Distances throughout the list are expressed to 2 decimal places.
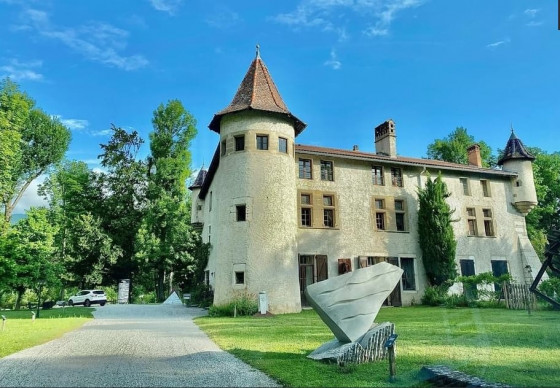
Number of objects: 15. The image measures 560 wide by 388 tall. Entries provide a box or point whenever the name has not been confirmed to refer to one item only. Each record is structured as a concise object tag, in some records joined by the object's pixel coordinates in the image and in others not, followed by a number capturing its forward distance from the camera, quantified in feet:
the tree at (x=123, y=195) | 132.36
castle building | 68.33
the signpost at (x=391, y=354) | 19.72
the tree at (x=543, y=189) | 130.00
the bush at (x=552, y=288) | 58.95
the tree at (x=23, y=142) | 100.37
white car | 106.93
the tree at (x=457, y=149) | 140.16
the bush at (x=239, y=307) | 62.54
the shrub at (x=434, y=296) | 77.05
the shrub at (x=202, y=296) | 81.71
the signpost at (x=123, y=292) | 126.93
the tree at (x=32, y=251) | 72.43
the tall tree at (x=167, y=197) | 117.29
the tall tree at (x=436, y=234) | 81.82
